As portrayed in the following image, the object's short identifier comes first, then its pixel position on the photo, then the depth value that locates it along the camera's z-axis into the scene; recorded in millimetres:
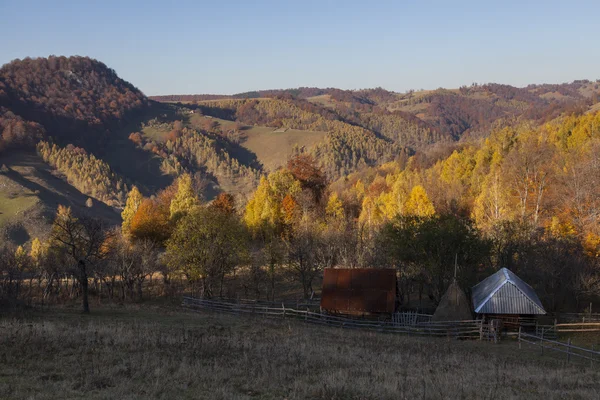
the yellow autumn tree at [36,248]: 60297
